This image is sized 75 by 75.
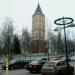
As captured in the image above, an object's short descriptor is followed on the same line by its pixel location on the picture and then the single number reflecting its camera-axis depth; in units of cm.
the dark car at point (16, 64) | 3356
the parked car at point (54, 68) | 2082
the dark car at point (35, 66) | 2673
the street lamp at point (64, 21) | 2112
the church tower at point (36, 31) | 9966
